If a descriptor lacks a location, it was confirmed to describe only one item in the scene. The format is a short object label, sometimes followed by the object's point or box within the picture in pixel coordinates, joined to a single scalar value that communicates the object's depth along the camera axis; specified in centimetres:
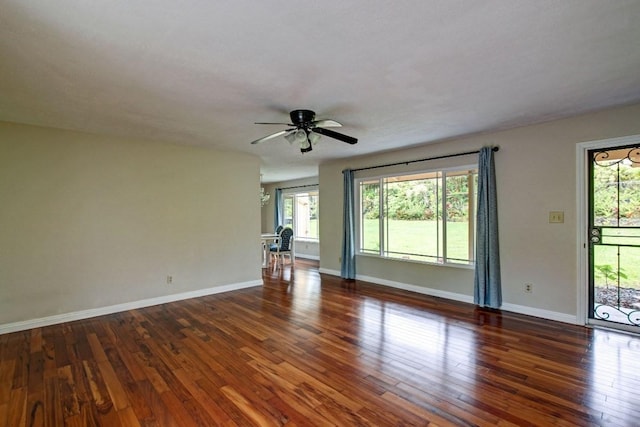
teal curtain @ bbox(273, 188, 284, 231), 1016
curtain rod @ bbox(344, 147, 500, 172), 444
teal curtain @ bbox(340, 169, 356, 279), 614
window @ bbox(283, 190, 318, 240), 921
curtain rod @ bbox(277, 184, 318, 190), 896
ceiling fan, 318
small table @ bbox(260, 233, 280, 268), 757
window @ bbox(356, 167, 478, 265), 474
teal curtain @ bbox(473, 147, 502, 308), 421
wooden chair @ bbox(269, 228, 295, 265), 751
